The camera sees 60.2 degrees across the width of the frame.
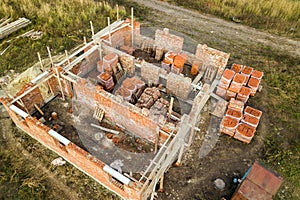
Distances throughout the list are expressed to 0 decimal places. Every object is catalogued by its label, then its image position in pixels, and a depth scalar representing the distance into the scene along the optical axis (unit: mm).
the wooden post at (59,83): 11009
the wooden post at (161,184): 9041
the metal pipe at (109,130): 10938
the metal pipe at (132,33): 13895
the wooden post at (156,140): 9670
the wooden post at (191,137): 9759
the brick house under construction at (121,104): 9289
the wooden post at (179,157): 9562
